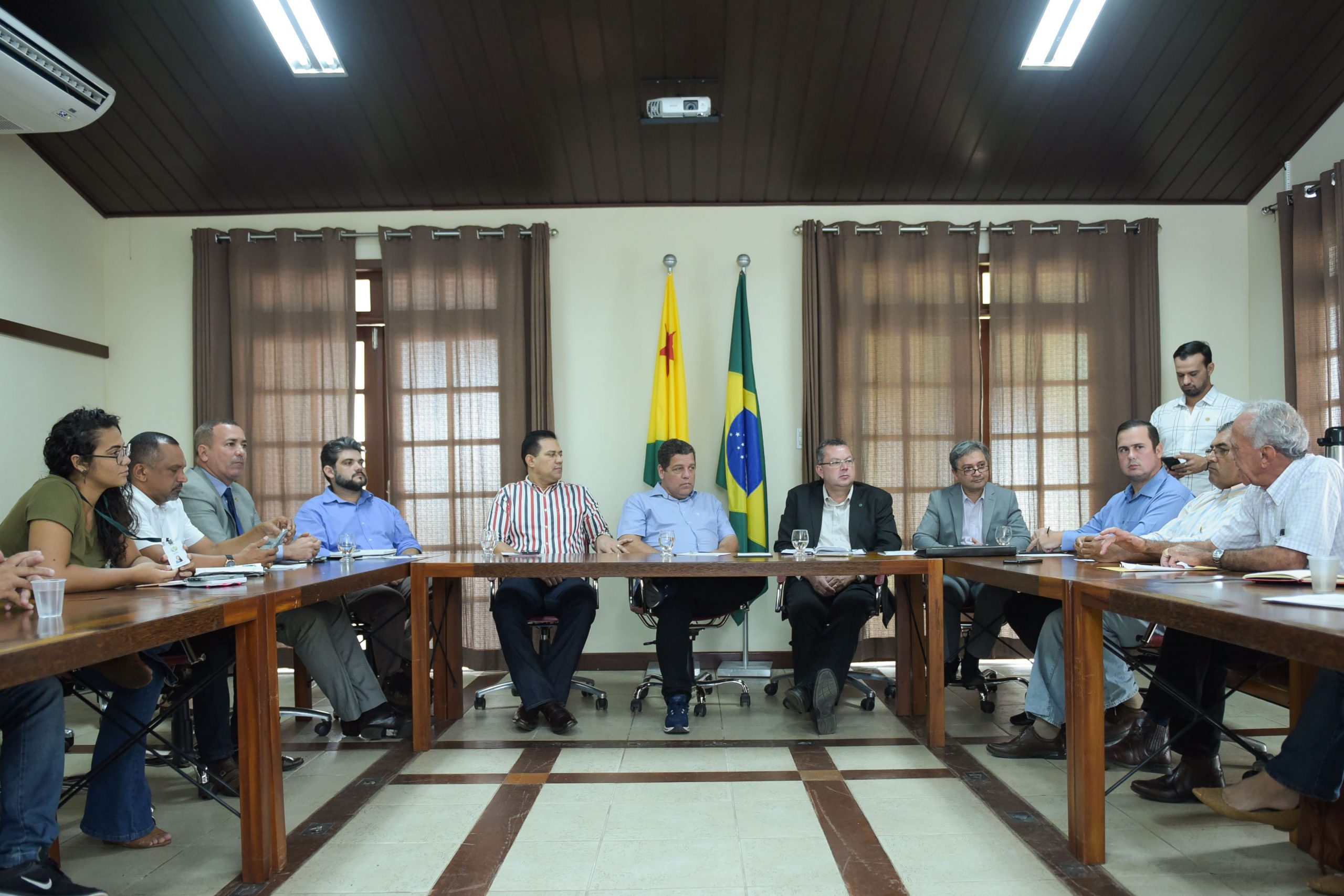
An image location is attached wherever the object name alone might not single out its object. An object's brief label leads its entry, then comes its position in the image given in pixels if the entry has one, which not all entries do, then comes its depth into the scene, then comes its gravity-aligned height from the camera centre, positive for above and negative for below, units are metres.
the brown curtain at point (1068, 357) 4.95 +0.49
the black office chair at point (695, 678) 3.91 -0.98
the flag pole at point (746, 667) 4.58 -1.08
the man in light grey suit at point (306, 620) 3.39 -0.58
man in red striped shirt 3.63 -0.54
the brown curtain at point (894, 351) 4.95 +0.54
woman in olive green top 2.32 -0.21
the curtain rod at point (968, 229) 5.02 +1.20
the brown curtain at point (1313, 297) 4.20 +0.69
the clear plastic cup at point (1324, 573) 1.82 -0.25
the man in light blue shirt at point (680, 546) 3.73 -0.41
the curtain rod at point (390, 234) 5.04 +1.23
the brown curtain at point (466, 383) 4.98 +0.41
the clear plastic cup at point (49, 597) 1.72 -0.25
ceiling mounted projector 4.22 +1.58
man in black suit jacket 3.67 -0.56
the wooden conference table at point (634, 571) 3.30 -0.41
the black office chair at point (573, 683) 3.90 -0.99
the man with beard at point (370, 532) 3.88 -0.32
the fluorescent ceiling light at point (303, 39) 3.83 +1.81
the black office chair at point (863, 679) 3.90 -1.05
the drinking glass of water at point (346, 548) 3.23 -0.30
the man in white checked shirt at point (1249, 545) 2.23 -0.25
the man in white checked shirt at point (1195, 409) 4.07 +0.17
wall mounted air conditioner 3.44 +1.49
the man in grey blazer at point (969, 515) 3.99 -0.29
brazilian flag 4.83 +0.01
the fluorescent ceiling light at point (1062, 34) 3.84 +1.78
